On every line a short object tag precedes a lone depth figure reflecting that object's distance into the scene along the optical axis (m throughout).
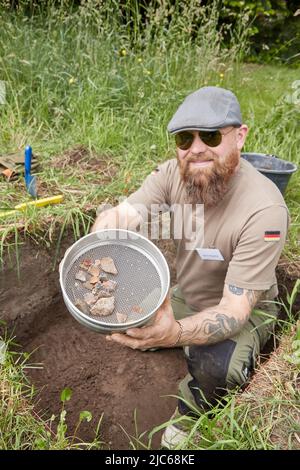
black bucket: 2.92
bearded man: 1.94
